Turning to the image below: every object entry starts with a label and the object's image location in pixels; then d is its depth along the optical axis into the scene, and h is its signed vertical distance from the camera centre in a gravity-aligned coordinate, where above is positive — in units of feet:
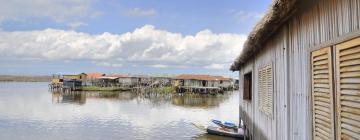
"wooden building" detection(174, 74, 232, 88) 223.51 +0.09
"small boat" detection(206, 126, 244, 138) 67.40 -10.11
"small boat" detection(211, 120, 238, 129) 71.59 -9.15
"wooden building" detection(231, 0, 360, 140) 11.04 +0.54
